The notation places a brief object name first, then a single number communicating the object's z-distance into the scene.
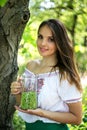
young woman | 2.04
